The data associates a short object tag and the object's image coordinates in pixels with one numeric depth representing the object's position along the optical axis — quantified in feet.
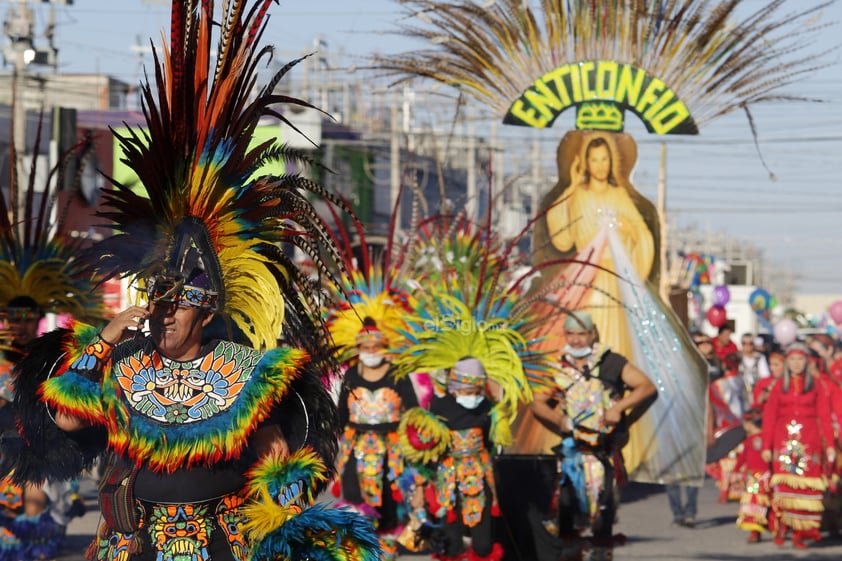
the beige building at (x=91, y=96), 143.23
